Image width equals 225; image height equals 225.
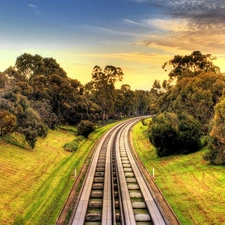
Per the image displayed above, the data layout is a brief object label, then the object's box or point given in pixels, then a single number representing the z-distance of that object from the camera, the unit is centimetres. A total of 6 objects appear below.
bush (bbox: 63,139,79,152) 4222
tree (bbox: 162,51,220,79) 5716
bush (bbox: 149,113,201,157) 3525
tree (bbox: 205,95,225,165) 2689
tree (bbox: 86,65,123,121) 9325
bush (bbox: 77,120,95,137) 5597
